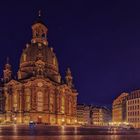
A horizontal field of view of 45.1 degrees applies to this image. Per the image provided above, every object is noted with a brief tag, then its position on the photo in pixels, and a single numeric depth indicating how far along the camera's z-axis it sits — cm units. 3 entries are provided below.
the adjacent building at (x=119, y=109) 8407
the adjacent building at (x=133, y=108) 7156
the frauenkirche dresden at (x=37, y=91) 6115
